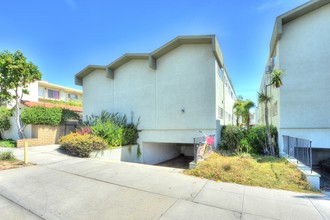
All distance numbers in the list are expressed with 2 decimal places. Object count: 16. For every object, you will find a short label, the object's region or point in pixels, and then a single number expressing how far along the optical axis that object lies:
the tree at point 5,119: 17.14
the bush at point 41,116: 14.05
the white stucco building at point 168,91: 11.39
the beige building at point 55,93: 29.62
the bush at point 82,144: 10.29
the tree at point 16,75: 13.38
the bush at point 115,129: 12.02
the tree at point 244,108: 16.38
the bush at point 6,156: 8.70
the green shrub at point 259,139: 10.65
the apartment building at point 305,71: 9.01
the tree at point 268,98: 9.15
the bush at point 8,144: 13.62
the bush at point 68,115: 15.83
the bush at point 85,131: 11.85
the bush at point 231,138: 11.07
